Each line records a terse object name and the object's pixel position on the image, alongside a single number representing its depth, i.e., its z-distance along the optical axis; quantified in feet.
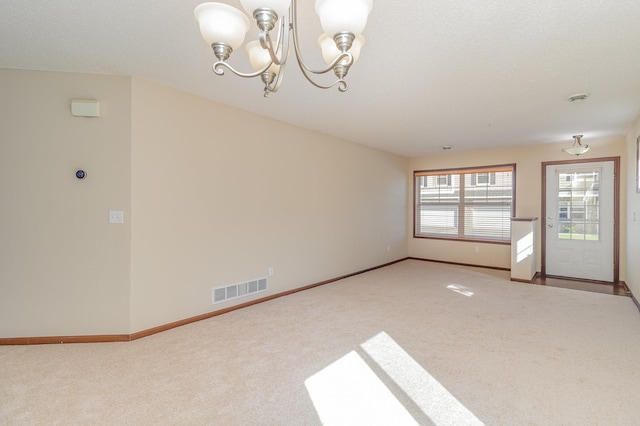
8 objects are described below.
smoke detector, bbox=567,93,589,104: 9.83
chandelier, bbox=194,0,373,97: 3.85
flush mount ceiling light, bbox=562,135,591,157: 15.11
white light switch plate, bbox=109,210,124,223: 9.12
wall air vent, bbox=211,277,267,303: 11.22
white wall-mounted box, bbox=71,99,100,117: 8.84
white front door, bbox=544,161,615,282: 15.85
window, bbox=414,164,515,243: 19.30
